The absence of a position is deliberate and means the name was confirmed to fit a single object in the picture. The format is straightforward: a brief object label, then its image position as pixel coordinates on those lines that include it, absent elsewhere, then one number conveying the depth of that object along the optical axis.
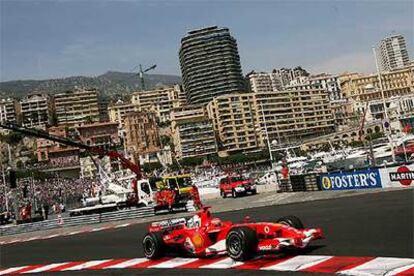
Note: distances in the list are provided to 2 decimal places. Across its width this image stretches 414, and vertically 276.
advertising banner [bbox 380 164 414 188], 26.05
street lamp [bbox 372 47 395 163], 36.96
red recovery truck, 35.62
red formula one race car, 9.97
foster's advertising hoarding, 28.06
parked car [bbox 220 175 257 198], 40.84
